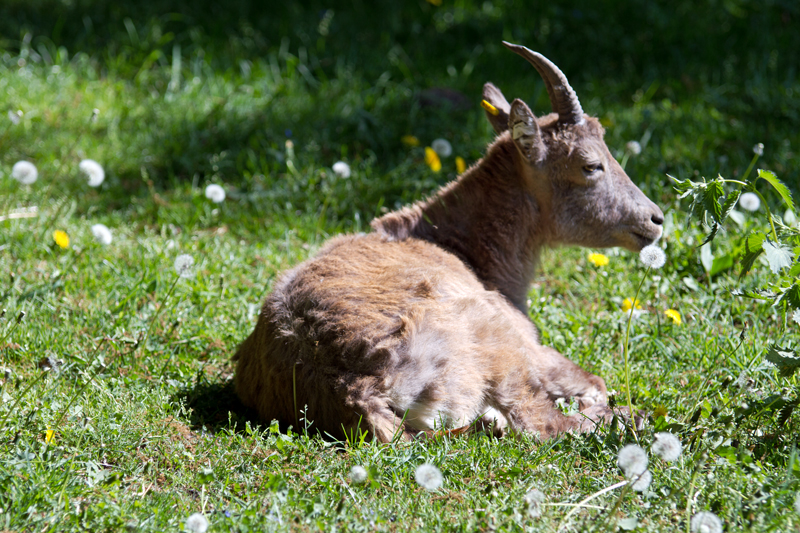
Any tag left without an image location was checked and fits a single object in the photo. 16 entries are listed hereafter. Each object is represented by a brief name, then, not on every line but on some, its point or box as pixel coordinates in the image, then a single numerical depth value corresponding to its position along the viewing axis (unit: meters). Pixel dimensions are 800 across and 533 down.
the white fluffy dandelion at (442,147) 11.49
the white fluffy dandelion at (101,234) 8.89
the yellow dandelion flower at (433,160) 11.48
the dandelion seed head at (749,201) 9.20
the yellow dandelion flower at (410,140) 12.64
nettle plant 6.01
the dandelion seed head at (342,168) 10.78
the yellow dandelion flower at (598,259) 9.72
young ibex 6.56
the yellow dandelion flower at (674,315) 8.55
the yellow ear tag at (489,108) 8.76
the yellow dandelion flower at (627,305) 8.94
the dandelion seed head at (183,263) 7.69
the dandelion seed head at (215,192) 9.57
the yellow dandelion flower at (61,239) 9.46
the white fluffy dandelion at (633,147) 10.39
